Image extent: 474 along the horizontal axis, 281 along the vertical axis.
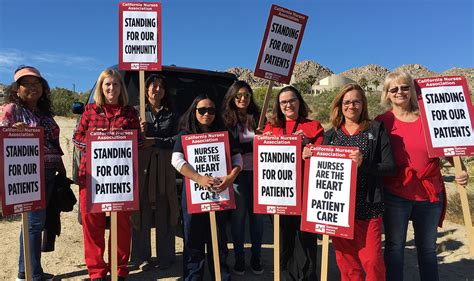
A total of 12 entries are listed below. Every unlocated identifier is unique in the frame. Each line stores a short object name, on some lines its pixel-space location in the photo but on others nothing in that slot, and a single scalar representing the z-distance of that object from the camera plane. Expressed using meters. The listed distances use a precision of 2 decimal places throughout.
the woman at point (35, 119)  3.84
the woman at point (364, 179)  3.36
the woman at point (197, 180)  3.68
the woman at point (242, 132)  4.18
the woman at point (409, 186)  3.47
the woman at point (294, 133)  3.82
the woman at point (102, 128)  3.85
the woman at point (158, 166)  4.24
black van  4.75
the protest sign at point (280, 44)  4.59
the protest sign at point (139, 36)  4.29
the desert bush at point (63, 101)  31.49
